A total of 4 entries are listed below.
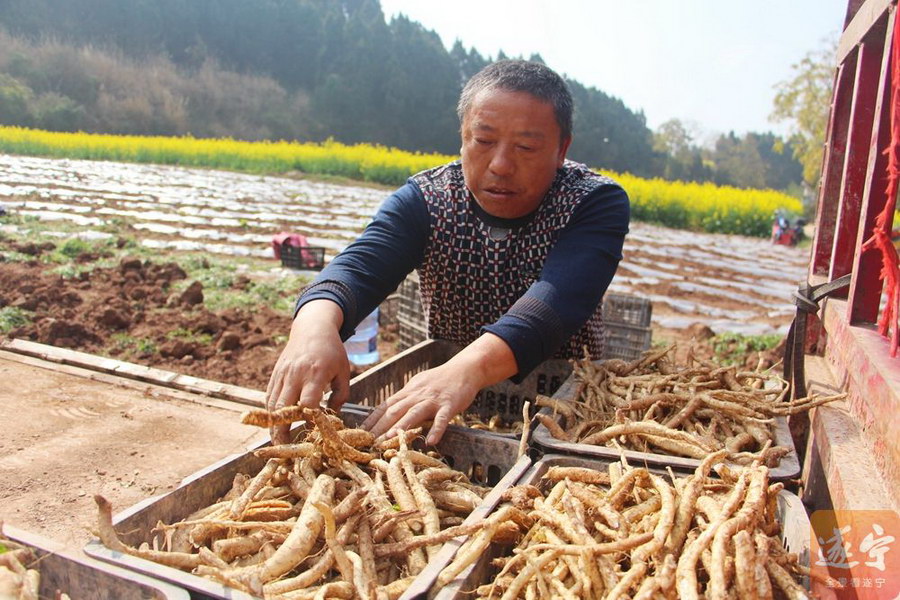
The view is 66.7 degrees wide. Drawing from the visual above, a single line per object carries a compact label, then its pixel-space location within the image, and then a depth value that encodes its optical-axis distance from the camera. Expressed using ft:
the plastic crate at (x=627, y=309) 15.35
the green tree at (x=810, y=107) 55.42
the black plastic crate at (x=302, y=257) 26.81
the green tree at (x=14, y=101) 94.02
